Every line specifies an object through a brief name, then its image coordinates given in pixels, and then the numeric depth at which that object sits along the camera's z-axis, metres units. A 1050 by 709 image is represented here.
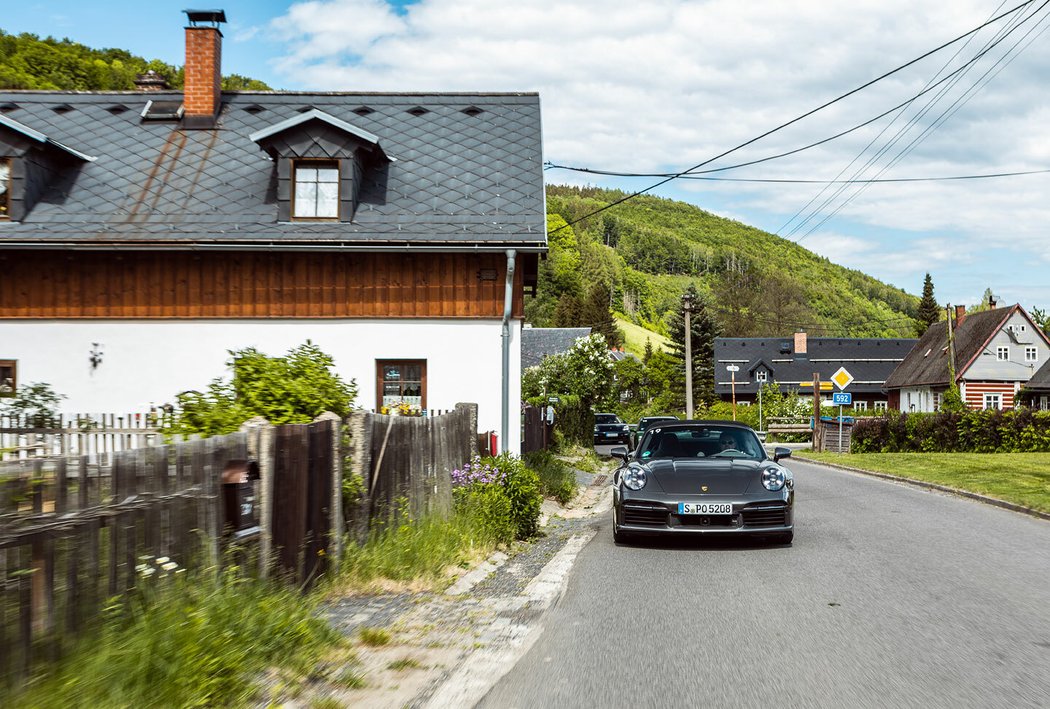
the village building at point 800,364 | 102.50
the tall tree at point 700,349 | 95.81
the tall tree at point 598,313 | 124.78
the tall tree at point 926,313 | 122.75
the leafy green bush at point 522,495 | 11.80
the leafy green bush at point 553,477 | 18.11
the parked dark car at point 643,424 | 27.62
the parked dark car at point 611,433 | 47.38
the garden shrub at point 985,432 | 35.62
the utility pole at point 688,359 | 50.20
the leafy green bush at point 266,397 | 8.38
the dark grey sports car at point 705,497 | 10.55
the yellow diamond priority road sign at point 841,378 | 35.00
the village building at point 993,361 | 67.94
